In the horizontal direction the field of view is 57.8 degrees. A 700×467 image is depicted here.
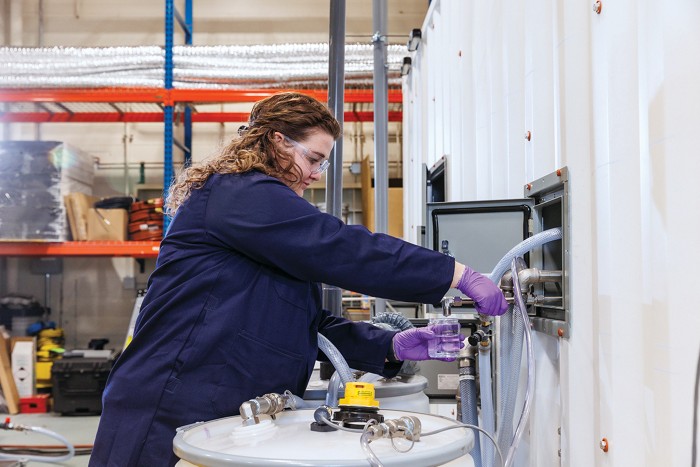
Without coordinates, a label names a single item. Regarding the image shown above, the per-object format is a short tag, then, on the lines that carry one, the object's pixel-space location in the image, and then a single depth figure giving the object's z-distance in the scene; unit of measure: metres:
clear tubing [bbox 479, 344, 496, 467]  1.61
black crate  5.50
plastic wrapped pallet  5.52
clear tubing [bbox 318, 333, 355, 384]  1.53
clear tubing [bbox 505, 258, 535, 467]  1.35
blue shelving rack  5.66
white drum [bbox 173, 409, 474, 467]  1.01
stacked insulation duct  5.57
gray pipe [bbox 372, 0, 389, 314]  3.63
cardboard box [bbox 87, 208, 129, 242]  5.85
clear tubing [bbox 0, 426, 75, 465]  2.87
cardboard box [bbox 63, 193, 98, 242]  5.76
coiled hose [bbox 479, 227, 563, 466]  1.49
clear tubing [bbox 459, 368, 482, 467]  1.70
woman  1.39
